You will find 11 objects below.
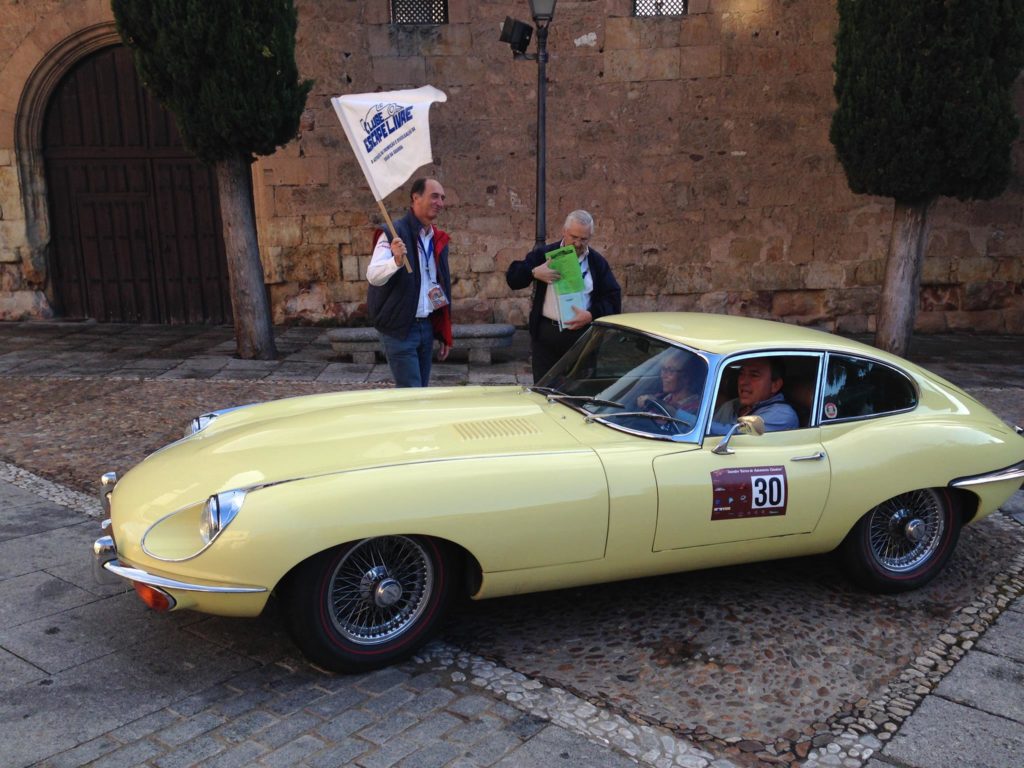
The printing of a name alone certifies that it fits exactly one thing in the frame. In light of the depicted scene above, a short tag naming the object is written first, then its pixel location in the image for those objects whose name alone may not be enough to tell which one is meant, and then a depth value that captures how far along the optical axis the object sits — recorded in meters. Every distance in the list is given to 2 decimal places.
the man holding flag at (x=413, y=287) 5.19
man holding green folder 5.40
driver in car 3.77
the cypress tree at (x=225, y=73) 8.09
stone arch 10.78
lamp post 7.95
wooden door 11.20
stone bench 9.12
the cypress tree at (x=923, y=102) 8.28
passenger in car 3.90
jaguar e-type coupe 3.09
